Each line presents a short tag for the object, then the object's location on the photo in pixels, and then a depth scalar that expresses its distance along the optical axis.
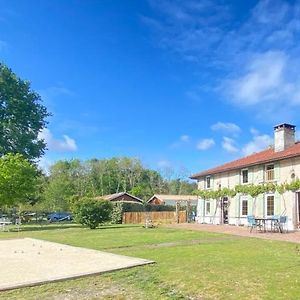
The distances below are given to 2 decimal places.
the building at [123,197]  50.38
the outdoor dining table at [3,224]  31.26
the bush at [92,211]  29.36
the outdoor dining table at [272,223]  23.63
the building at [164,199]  58.75
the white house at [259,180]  26.53
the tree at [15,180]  30.88
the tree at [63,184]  63.88
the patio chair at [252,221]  23.48
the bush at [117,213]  39.44
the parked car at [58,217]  48.33
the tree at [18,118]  42.38
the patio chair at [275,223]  24.05
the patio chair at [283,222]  23.58
